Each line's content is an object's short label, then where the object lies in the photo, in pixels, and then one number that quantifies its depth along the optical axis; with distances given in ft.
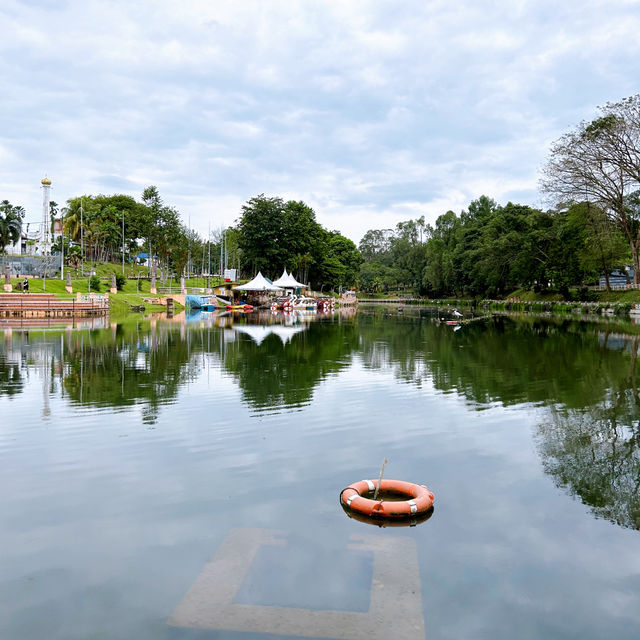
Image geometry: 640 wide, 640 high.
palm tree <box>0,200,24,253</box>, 224.76
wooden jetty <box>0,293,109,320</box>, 132.87
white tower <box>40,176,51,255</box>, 226.38
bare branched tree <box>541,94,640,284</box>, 177.27
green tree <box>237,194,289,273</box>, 262.06
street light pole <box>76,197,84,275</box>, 226.75
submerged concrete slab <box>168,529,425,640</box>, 16.52
